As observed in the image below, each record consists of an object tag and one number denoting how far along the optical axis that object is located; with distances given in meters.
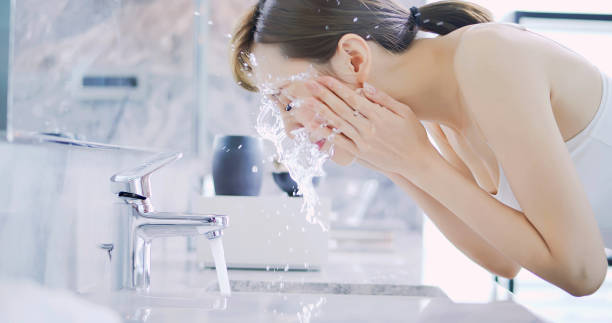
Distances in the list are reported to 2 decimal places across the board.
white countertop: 0.77
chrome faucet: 0.81
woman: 0.74
